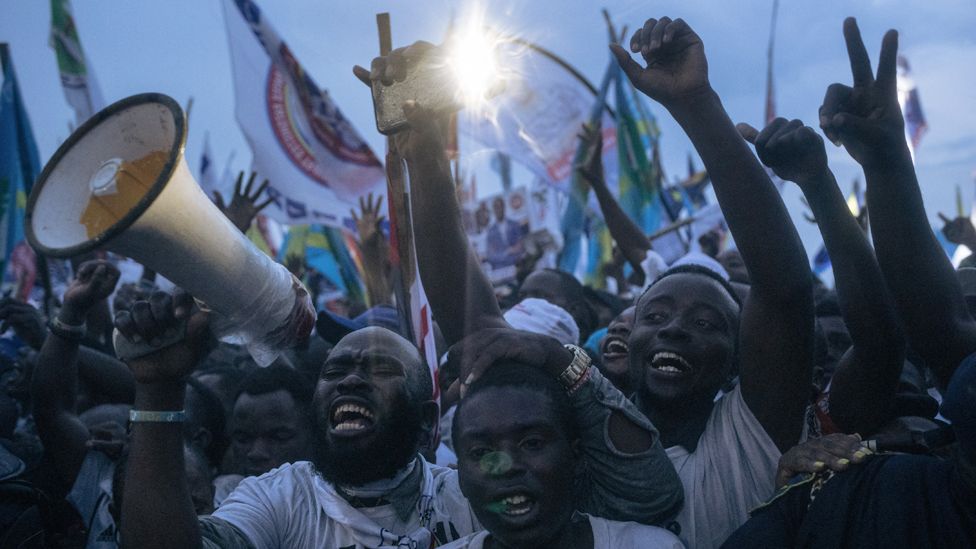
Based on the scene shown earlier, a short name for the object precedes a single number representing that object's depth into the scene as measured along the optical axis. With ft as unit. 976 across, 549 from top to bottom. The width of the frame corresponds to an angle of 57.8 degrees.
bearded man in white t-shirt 7.20
